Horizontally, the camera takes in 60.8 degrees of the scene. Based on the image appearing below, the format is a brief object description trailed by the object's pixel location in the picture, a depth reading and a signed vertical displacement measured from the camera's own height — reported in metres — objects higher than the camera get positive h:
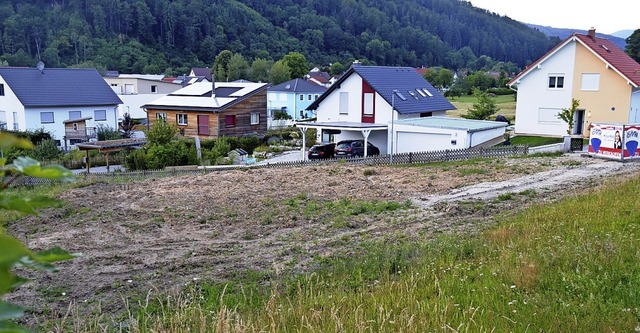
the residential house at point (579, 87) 34.94 +1.60
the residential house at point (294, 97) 67.81 +1.71
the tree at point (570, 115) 32.22 -0.24
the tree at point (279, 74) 90.75 +6.02
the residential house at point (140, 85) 66.53 +3.14
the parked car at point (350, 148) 32.47 -2.23
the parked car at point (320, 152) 32.53 -2.46
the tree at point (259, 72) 97.33 +6.94
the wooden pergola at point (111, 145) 30.27 -2.02
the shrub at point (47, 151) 33.70 -2.53
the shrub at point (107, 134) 42.41 -1.83
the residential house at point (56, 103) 41.47 +0.61
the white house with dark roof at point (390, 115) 31.86 -0.30
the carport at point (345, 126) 32.44 -0.97
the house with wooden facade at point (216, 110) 44.19 +0.04
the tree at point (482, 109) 46.47 +0.15
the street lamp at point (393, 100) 33.49 +0.68
